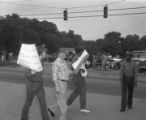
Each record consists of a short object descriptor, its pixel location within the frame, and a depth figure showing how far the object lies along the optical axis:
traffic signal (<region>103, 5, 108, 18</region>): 37.00
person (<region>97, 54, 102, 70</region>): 38.23
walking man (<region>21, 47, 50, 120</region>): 8.29
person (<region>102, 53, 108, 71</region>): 35.45
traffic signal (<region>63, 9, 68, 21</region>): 39.78
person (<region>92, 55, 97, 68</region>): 40.72
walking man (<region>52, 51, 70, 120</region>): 8.53
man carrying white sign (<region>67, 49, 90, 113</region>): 10.27
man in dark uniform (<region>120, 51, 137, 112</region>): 10.53
